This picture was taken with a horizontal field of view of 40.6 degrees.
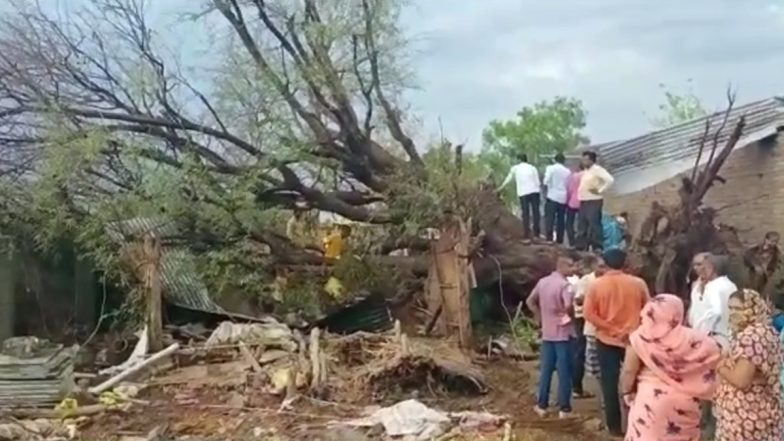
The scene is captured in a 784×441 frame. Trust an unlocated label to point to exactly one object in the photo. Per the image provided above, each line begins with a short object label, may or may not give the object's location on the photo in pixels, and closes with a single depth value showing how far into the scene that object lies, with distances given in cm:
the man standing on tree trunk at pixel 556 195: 1539
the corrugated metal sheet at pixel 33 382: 1039
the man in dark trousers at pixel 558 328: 933
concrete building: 1764
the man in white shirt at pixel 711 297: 765
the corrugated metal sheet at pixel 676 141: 1816
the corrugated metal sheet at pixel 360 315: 1608
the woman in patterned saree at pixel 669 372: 597
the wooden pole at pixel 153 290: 1346
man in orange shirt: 843
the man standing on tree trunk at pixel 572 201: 1512
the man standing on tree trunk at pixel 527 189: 1582
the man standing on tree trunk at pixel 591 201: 1443
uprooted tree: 1526
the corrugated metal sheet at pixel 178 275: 1569
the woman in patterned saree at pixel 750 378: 556
